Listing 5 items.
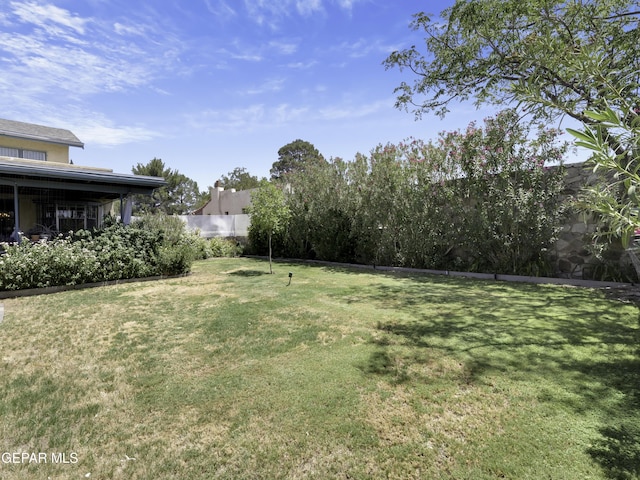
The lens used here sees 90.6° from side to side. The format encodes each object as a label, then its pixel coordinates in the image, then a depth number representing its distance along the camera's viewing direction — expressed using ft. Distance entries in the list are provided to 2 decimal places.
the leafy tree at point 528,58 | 5.58
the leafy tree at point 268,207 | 34.47
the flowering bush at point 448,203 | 28.02
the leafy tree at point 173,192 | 130.62
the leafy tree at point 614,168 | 5.08
